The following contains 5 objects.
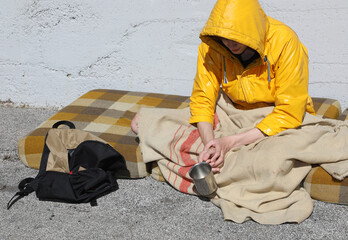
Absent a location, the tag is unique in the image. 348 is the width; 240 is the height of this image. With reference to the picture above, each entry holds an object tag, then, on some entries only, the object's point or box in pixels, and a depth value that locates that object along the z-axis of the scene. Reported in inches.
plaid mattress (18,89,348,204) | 116.3
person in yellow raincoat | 107.6
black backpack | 119.9
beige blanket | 110.5
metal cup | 110.1
